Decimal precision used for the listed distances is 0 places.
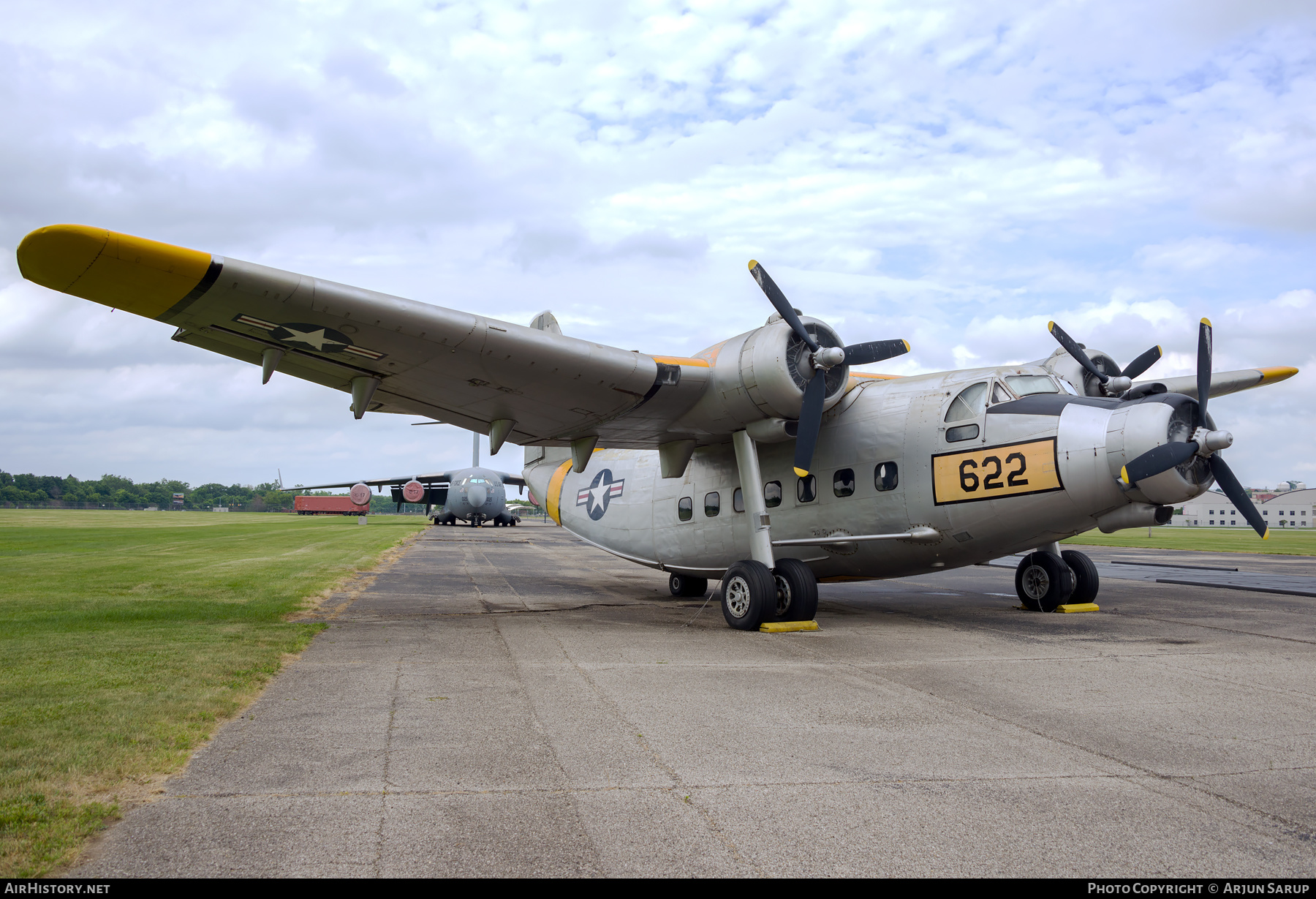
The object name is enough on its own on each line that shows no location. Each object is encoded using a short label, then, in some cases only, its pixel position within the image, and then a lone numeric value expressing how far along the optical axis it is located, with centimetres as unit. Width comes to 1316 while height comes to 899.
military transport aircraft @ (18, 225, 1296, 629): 938
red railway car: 12088
